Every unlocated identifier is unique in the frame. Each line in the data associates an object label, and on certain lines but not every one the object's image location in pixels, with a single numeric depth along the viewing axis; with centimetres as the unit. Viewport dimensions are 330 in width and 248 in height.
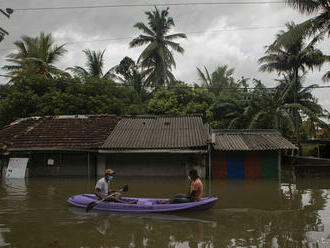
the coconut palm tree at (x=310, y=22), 1420
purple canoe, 892
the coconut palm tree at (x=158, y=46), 2972
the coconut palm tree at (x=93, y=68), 2955
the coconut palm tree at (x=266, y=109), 2083
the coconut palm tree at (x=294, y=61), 2277
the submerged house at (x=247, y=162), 1717
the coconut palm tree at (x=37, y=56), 2642
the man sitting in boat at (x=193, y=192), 912
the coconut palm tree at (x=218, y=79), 2980
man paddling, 957
